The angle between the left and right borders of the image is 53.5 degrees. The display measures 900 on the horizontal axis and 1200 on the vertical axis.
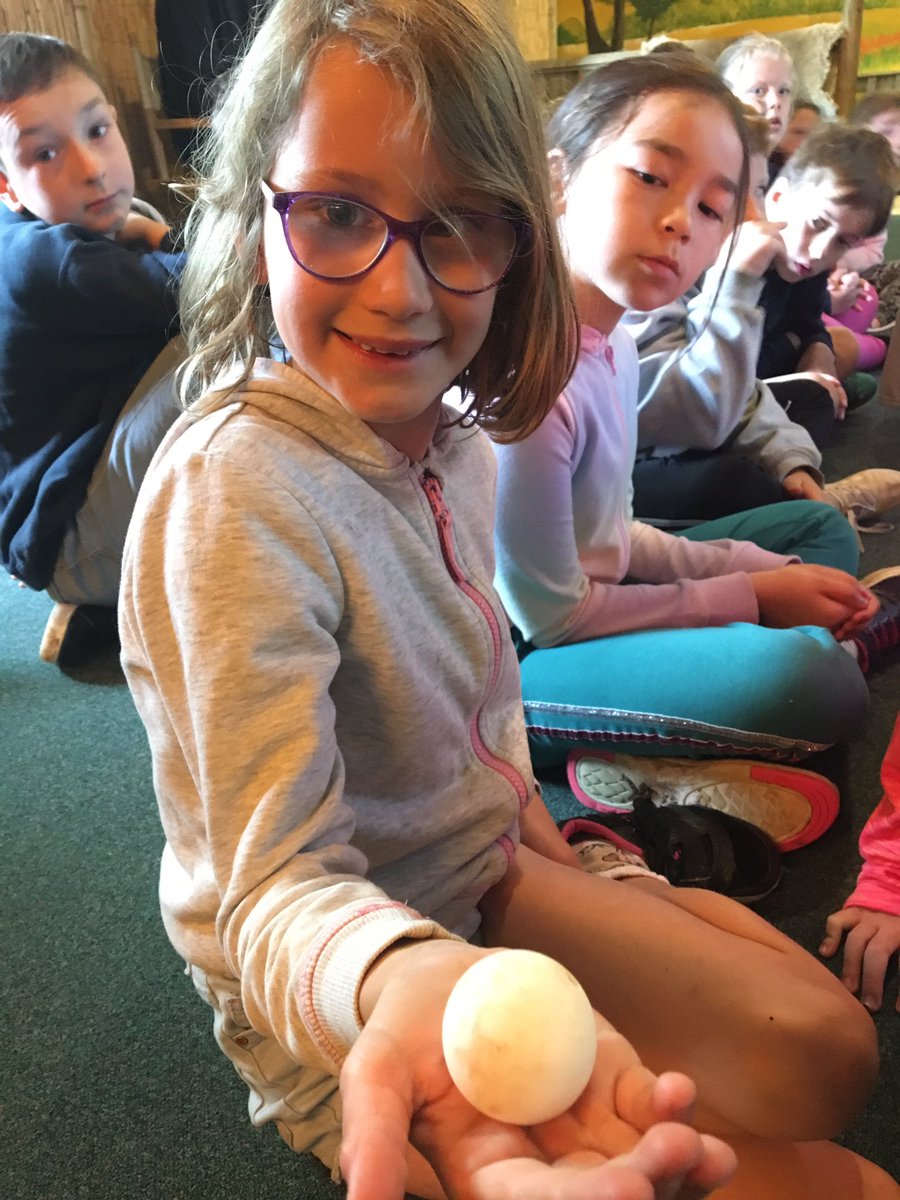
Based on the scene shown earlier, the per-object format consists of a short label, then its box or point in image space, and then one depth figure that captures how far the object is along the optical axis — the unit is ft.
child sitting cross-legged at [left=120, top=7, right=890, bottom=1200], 1.51
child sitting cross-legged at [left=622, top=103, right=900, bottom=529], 5.40
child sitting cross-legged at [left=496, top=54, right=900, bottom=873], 3.46
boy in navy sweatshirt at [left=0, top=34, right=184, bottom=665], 5.00
